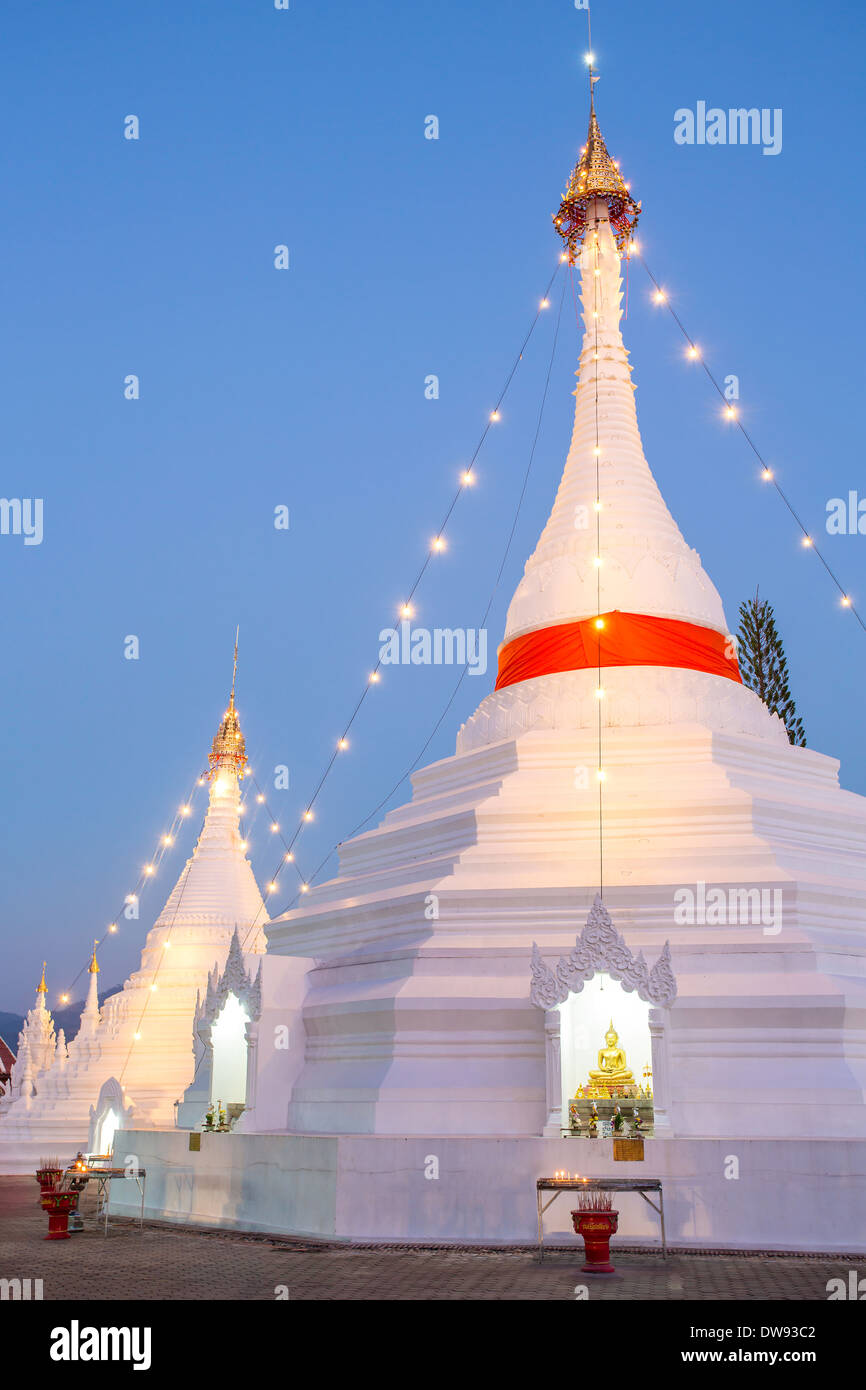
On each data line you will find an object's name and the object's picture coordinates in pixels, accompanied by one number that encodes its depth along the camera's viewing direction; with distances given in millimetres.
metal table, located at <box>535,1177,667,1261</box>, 11664
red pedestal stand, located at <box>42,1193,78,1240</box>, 14672
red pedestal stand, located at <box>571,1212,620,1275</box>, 11297
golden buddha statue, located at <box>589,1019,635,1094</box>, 14734
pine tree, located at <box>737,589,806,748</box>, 37594
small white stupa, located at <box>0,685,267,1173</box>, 30766
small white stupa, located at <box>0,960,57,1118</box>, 35094
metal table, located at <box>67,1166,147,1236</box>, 15680
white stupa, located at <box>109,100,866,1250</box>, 13305
